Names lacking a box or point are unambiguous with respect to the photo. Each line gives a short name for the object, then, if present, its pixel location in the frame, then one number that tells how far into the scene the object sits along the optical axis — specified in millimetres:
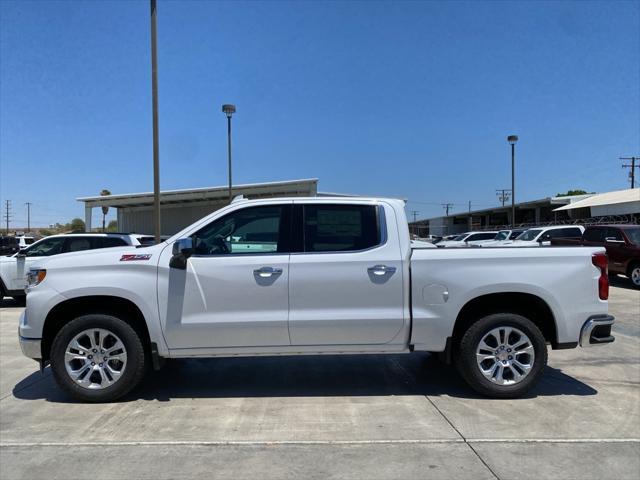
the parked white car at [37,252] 11383
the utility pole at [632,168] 62375
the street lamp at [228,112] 21391
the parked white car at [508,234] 24998
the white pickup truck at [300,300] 4926
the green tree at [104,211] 37912
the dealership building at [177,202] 35188
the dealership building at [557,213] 34250
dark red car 14062
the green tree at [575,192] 83725
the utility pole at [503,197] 88500
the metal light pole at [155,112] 11359
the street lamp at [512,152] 28531
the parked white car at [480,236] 28320
